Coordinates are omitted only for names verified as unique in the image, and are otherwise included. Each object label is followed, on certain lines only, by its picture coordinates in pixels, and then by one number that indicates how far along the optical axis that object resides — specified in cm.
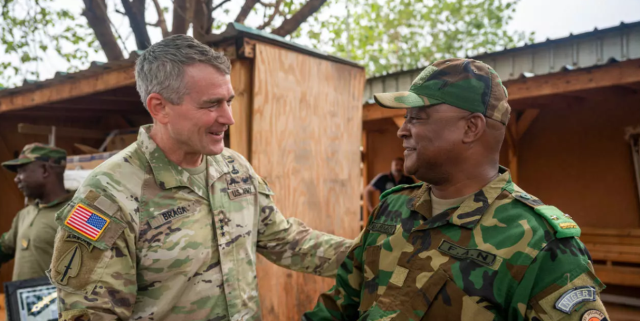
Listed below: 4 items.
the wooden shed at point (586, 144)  591
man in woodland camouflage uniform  143
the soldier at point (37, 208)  408
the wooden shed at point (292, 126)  332
